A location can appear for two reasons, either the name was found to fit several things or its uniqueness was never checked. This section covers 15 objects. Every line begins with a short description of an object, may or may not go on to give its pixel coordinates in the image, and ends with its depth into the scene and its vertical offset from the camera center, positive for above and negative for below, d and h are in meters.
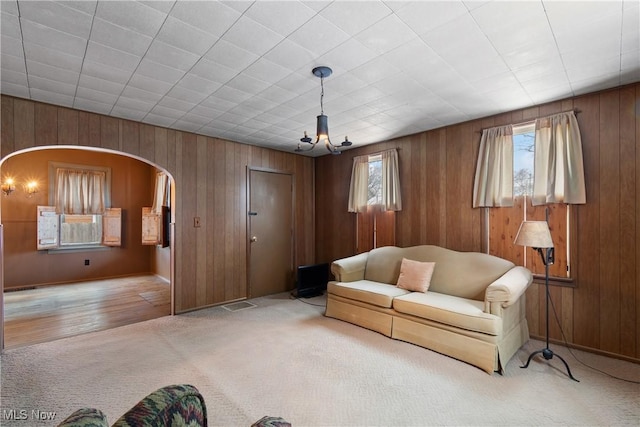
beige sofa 2.72 -0.97
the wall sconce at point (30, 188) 5.77 +0.57
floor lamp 2.77 -0.26
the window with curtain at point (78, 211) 6.02 +0.12
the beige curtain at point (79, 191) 6.09 +0.54
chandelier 2.57 +0.86
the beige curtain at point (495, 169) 3.57 +0.53
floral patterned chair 0.76 -0.55
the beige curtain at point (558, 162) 3.07 +0.53
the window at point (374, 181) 5.00 +0.56
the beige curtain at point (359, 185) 5.12 +0.51
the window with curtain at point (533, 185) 3.12 +0.31
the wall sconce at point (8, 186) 5.51 +0.58
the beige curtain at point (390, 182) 4.61 +0.50
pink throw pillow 3.63 -0.78
